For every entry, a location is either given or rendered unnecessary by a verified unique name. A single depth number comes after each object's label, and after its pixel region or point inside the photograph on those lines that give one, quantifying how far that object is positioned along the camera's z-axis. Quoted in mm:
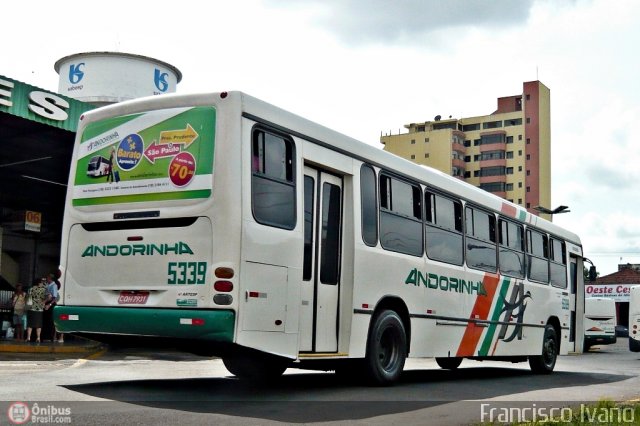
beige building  118875
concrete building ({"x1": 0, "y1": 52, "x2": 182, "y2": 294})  21422
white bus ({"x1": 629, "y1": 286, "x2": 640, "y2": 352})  28469
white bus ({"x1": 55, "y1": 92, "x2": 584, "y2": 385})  8898
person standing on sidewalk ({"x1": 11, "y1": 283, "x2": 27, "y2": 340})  22859
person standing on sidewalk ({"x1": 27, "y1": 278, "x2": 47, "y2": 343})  22984
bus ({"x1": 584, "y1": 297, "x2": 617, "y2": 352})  34500
